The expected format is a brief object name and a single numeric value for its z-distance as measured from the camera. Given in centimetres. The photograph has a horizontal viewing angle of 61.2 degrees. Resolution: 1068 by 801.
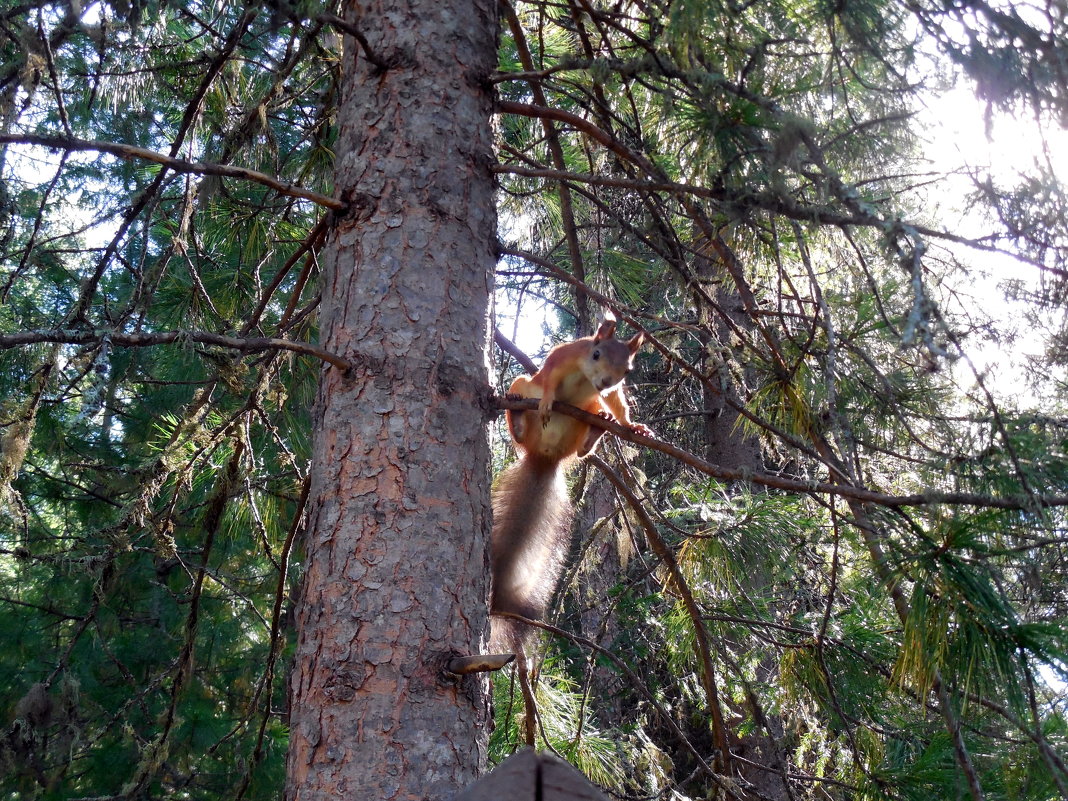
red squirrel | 259
